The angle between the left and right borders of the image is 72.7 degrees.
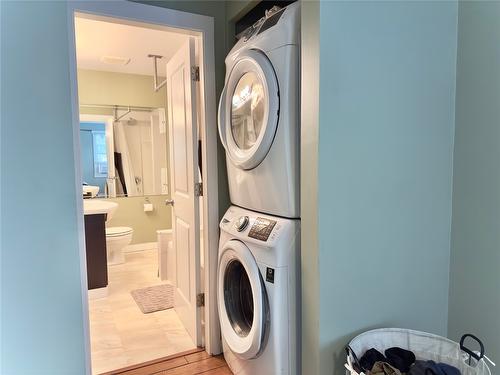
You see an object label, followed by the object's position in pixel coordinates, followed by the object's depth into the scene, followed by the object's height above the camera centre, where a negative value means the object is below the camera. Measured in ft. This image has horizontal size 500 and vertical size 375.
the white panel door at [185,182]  7.02 -0.41
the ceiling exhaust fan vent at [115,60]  11.38 +3.58
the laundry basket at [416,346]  4.03 -2.35
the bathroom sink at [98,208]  9.72 -1.28
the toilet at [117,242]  11.90 -2.75
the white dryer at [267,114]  4.59 +0.74
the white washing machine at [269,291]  4.66 -1.79
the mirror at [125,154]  13.03 +0.41
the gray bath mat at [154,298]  9.16 -3.83
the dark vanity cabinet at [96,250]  9.82 -2.51
